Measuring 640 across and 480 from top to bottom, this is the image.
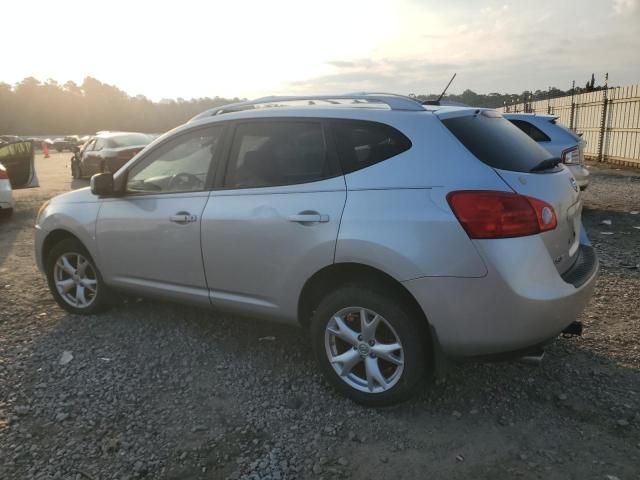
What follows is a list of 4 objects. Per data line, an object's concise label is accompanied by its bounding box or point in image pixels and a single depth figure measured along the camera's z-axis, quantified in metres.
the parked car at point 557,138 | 8.25
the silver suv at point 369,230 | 2.76
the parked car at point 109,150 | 15.30
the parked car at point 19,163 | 11.09
